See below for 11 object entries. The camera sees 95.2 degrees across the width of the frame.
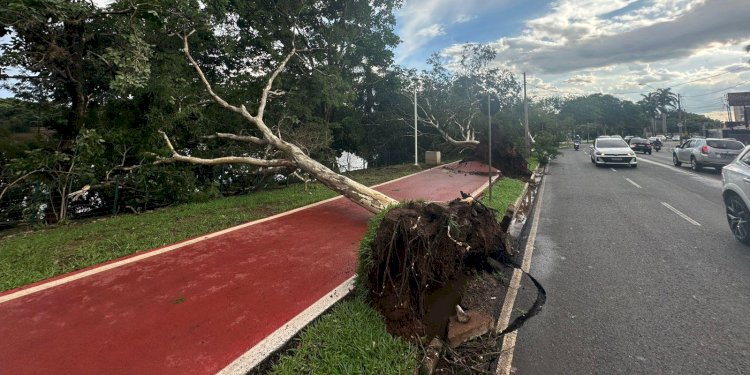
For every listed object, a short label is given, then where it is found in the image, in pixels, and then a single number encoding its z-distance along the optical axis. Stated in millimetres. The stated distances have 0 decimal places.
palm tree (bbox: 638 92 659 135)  86150
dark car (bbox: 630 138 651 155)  28875
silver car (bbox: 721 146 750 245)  5539
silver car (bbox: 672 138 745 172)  14422
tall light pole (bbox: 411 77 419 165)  19953
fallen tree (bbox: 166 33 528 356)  3521
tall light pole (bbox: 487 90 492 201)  8275
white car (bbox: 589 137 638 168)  17625
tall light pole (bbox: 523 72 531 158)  25269
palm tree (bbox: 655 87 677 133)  85875
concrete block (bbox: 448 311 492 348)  3348
